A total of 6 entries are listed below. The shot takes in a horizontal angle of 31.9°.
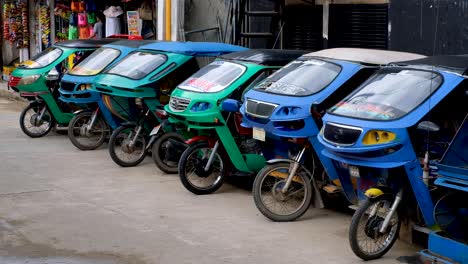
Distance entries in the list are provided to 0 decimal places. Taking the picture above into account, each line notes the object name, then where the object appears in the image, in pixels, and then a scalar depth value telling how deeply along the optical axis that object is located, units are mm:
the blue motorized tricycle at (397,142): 7289
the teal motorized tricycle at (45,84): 14297
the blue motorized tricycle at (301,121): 8859
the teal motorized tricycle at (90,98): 13016
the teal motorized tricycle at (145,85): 11922
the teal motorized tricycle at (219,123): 10102
